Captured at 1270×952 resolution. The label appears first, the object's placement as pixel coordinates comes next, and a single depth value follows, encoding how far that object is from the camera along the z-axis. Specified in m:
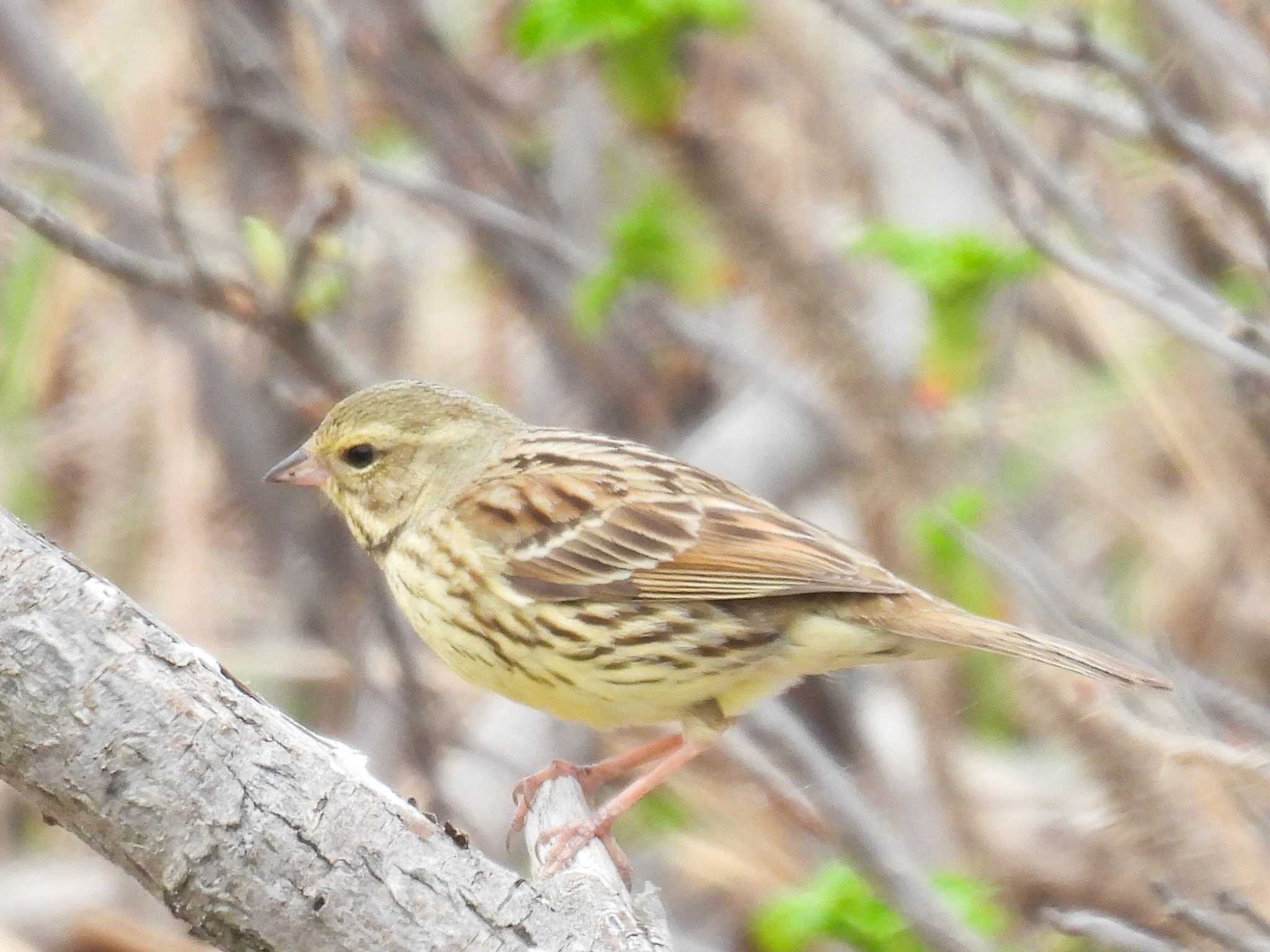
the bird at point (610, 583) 7.22
